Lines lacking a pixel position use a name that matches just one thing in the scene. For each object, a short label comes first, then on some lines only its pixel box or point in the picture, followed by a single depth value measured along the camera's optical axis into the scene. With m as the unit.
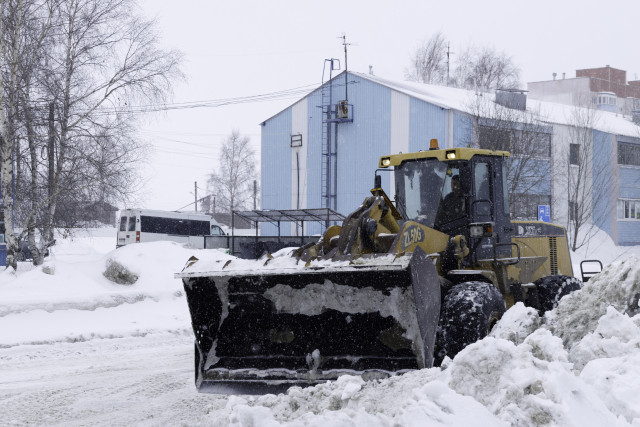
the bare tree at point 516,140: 26.65
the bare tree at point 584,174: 32.44
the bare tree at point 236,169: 61.41
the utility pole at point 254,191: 63.75
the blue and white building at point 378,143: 31.11
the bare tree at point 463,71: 53.84
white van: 33.81
